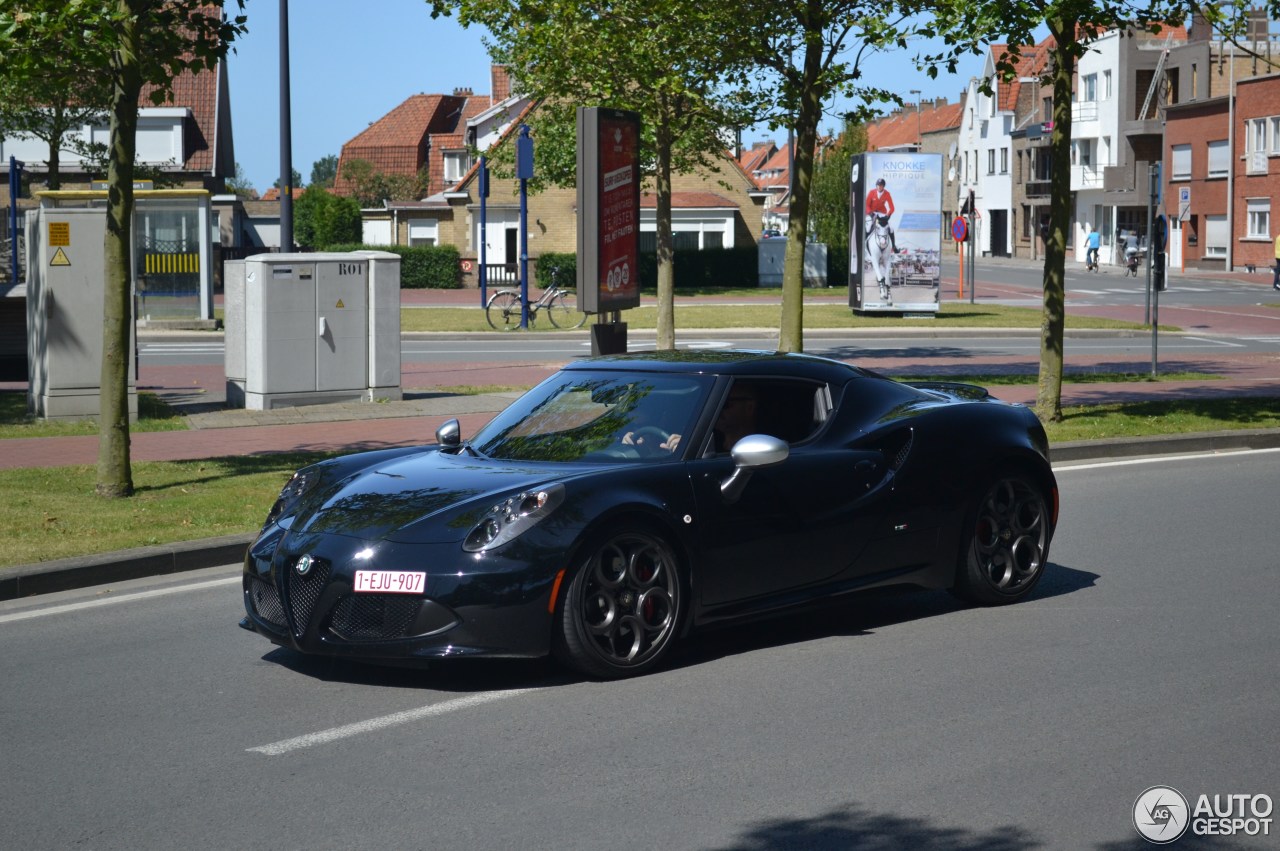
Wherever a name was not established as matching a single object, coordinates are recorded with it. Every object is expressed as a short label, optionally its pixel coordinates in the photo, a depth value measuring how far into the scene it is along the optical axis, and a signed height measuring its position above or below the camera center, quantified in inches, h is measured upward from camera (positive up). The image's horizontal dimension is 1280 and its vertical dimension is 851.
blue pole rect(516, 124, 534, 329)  1330.0 +126.9
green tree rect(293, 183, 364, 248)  2598.4 +148.4
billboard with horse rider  1407.5 +70.3
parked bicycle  1286.9 +0.9
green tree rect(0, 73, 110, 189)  1567.4 +212.8
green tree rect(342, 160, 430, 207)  3472.0 +279.8
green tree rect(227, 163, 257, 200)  4999.8 +541.2
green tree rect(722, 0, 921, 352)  690.2 +109.7
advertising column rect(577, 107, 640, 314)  512.7 +34.3
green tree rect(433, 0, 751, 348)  834.8 +149.0
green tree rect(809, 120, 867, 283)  2372.0 +177.1
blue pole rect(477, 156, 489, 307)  1552.7 +92.8
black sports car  240.8 -34.8
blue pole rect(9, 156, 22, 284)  1305.4 +86.4
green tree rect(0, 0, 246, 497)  427.5 +57.3
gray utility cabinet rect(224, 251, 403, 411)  661.9 -8.3
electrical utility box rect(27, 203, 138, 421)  623.2 -0.8
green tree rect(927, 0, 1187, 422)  526.3 +94.2
